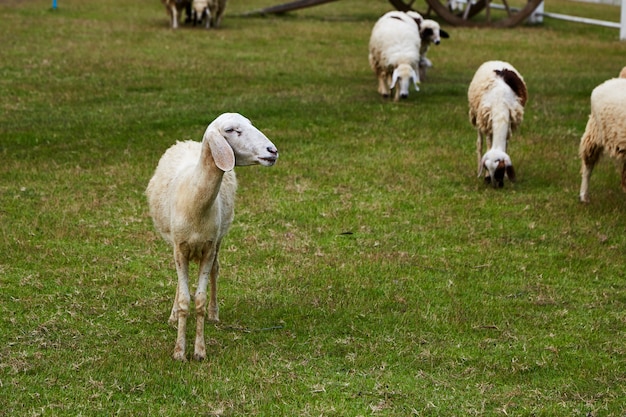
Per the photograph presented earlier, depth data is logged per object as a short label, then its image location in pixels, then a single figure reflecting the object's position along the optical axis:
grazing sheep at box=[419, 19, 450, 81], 14.46
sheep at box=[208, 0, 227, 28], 19.92
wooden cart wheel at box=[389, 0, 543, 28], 20.72
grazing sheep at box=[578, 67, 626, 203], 8.34
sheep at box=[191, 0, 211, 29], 19.56
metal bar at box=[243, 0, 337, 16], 21.94
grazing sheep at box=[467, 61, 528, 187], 9.38
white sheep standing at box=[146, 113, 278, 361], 5.09
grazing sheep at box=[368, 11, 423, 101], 13.09
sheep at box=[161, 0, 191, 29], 19.67
